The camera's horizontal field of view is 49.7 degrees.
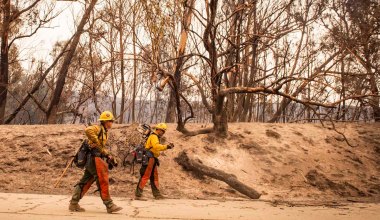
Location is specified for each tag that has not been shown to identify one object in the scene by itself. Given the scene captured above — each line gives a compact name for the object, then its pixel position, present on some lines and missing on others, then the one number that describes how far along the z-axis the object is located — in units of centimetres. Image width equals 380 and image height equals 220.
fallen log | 933
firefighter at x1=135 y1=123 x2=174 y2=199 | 845
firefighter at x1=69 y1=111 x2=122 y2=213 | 636
